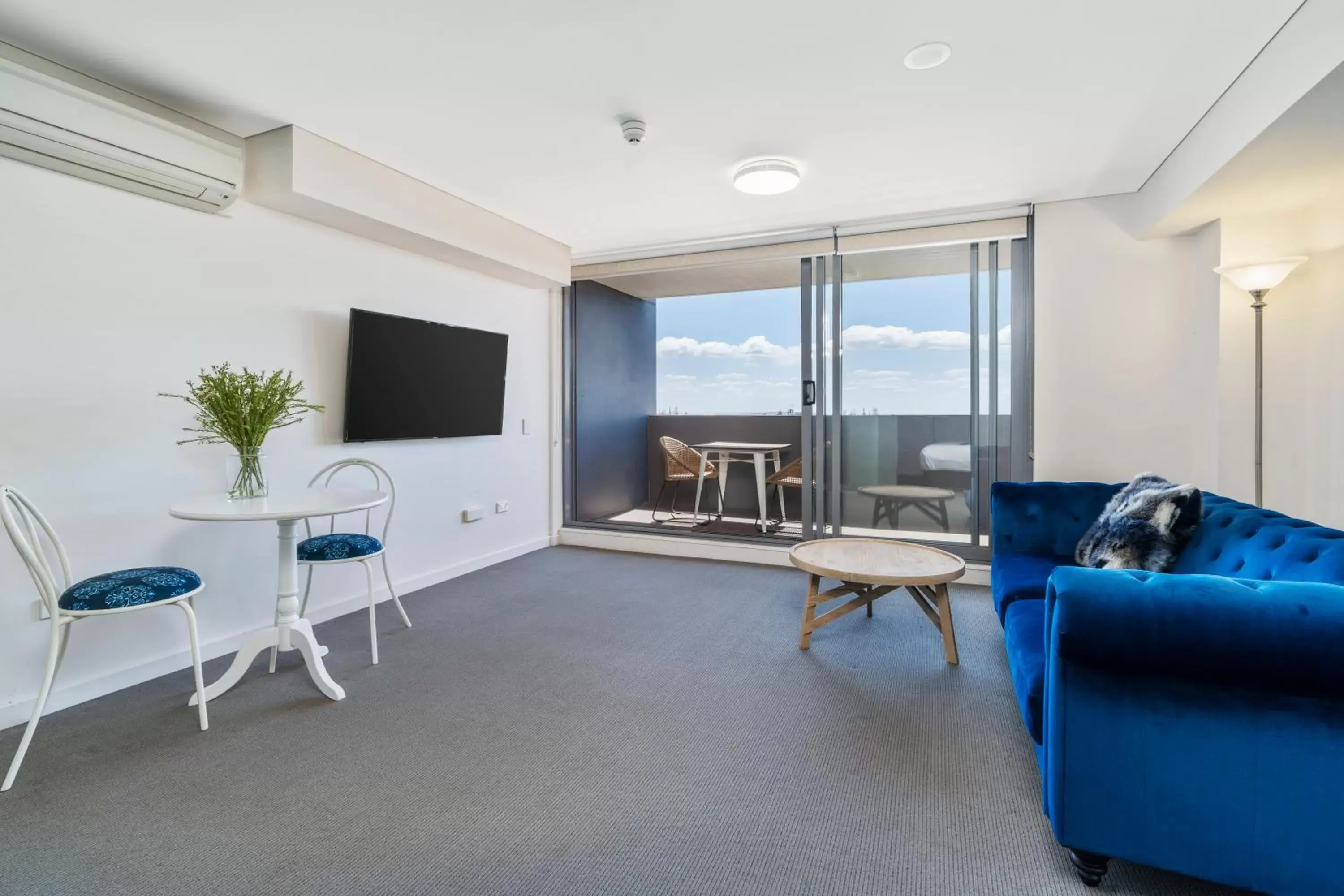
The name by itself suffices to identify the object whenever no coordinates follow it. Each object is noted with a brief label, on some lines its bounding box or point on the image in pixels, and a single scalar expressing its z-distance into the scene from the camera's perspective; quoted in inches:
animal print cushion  86.4
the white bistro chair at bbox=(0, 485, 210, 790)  75.7
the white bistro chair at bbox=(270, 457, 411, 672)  110.0
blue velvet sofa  50.6
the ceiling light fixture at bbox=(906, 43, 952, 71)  87.5
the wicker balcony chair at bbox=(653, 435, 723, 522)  242.7
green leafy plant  98.1
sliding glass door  160.9
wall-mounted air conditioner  84.7
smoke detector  108.8
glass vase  99.0
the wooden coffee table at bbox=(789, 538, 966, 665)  107.7
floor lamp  120.3
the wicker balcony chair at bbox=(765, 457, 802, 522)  223.9
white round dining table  90.4
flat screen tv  136.9
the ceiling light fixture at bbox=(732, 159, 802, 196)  126.3
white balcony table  225.1
